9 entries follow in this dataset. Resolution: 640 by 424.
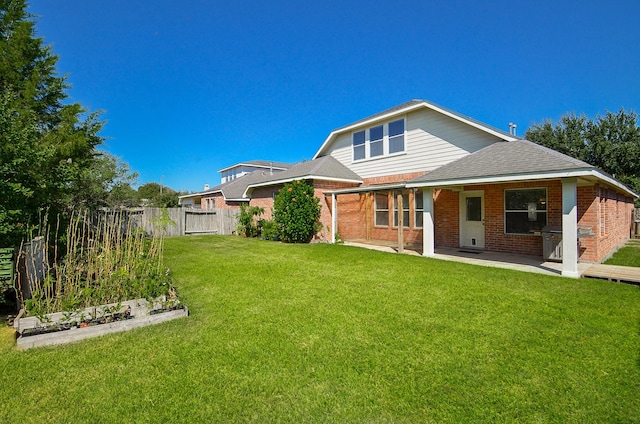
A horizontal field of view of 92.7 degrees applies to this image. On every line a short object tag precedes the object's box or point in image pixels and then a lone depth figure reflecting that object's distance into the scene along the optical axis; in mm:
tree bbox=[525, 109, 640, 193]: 23922
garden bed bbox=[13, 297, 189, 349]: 3969
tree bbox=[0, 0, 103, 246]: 5105
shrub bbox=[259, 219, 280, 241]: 14784
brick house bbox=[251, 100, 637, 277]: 8609
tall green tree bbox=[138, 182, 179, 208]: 42875
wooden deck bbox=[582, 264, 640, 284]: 6959
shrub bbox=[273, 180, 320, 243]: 13742
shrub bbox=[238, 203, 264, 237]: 16859
